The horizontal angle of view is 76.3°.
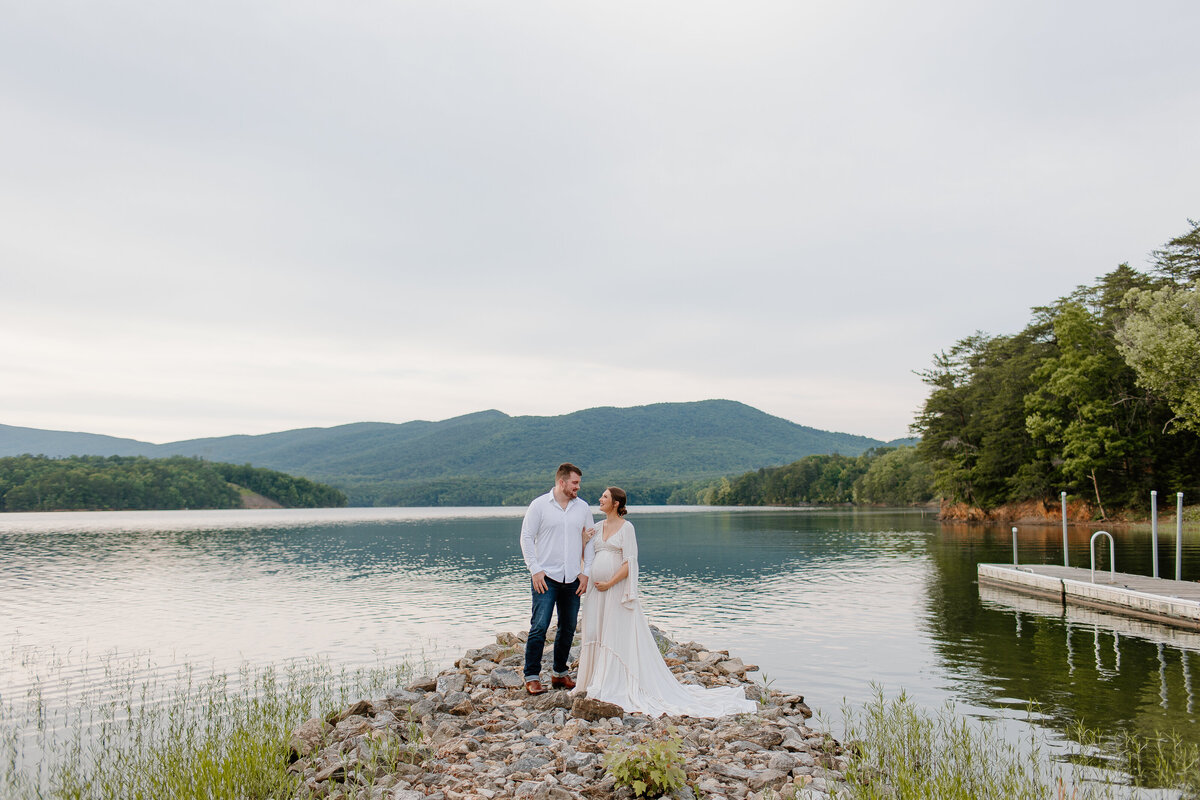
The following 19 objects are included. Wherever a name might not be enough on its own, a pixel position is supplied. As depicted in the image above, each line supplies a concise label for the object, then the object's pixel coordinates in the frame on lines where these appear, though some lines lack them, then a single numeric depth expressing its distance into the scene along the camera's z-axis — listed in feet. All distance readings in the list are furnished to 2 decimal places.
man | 32.78
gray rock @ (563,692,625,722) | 30.53
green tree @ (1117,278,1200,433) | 137.18
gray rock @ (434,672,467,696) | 36.11
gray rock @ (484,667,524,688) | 36.83
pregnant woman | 32.27
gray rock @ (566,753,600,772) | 25.36
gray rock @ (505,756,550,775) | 25.32
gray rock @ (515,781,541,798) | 23.21
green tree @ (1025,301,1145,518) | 181.88
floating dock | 60.44
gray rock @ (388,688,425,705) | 35.04
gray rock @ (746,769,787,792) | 24.00
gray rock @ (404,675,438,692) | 38.55
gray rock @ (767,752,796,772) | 25.69
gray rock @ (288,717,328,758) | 29.27
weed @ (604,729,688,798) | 22.90
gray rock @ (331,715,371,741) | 29.81
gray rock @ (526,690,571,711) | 32.63
